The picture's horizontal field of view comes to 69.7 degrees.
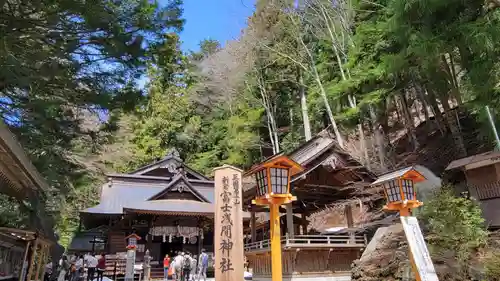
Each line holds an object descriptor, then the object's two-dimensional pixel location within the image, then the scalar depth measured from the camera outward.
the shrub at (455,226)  8.88
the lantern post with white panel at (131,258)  11.51
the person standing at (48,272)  13.11
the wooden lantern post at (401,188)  8.10
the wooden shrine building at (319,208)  11.62
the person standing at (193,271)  13.07
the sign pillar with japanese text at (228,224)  5.53
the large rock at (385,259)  9.46
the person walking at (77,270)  12.47
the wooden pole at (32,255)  8.27
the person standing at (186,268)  12.69
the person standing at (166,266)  14.66
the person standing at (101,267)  13.53
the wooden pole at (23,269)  7.90
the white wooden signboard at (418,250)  6.19
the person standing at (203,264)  12.96
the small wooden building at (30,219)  4.95
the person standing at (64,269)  12.28
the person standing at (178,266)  13.02
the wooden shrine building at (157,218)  16.97
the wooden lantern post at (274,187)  6.21
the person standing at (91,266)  12.55
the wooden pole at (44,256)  9.66
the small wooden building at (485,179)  11.81
